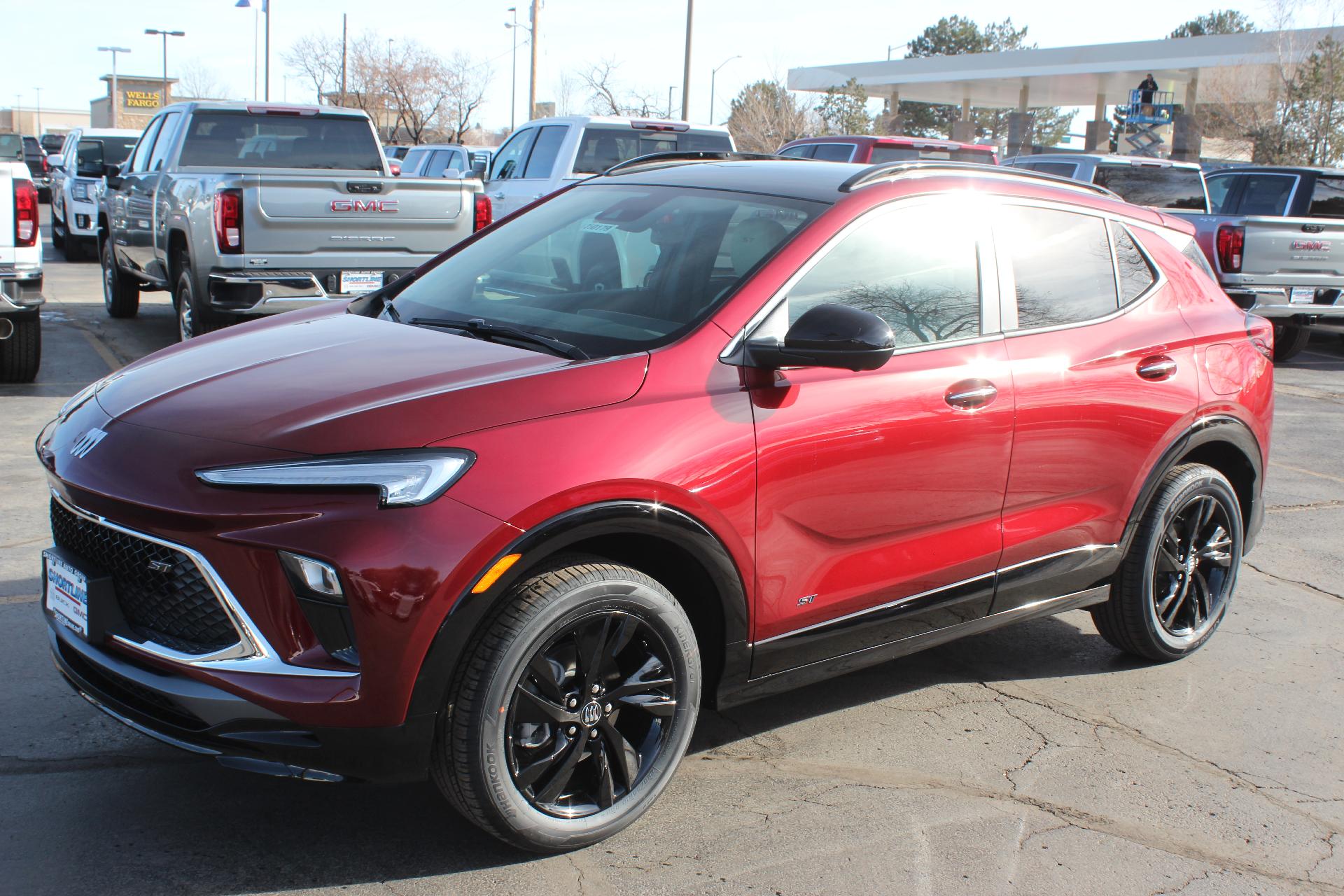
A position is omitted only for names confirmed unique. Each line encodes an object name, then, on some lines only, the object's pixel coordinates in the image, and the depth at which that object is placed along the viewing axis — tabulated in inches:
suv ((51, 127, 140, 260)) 725.9
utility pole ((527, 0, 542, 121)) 1318.0
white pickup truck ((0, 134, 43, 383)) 321.7
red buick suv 113.6
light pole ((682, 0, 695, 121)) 1056.2
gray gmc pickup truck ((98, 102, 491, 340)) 345.1
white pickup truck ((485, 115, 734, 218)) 521.0
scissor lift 1252.5
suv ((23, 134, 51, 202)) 749.9
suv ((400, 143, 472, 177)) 815.7
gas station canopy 1363.2
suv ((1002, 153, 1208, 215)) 562.6
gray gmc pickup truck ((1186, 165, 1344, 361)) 495.5
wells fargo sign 3577.8
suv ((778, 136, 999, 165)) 546.9
